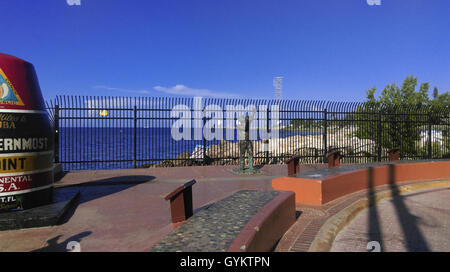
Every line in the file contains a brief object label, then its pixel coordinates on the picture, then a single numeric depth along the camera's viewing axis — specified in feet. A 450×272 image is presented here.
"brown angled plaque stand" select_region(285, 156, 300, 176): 23.96
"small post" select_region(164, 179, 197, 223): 13.00
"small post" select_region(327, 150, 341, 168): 27.35
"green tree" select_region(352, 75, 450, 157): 43.80
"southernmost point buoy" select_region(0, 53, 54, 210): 14.90
